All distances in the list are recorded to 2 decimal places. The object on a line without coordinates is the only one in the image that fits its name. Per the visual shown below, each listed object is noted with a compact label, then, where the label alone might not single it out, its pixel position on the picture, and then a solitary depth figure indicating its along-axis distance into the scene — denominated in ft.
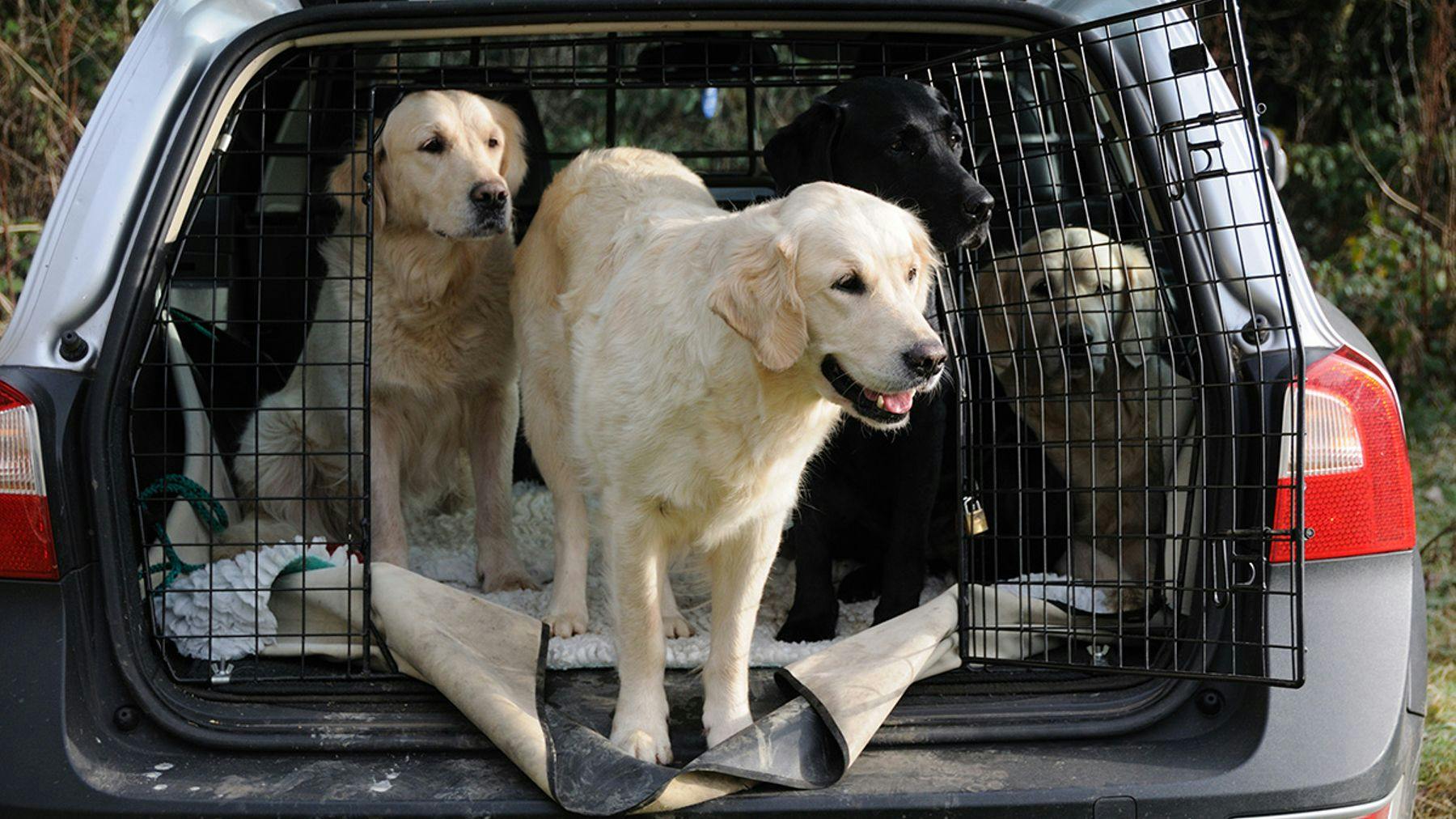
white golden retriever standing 6.90
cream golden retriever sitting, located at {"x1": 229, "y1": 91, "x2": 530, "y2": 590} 10.78
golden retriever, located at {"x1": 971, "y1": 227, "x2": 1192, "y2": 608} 9.55
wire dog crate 7.00
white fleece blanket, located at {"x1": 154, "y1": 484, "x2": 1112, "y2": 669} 7.99
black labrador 9.65
